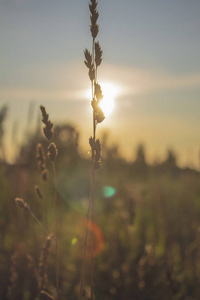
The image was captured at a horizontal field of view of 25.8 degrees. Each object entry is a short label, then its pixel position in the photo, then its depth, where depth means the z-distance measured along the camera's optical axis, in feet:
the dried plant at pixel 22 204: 1.09
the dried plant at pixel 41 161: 1.32
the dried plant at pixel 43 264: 1.27
